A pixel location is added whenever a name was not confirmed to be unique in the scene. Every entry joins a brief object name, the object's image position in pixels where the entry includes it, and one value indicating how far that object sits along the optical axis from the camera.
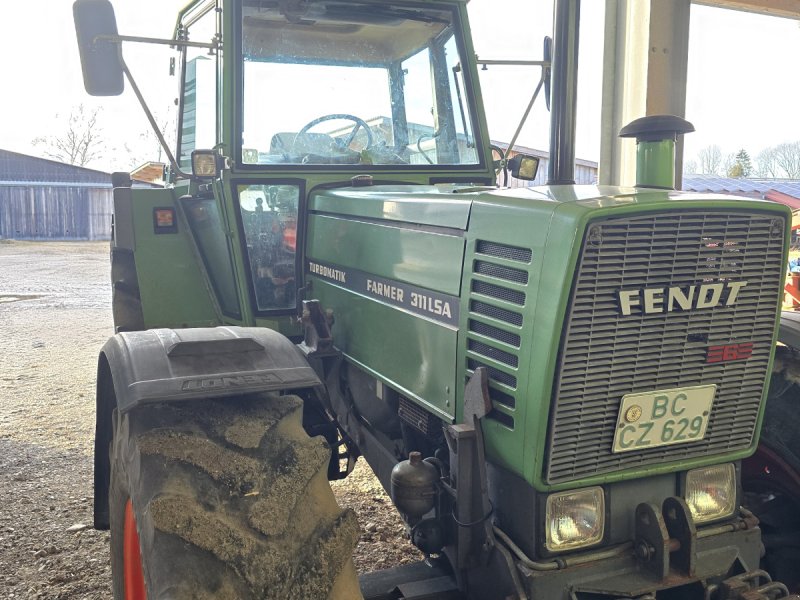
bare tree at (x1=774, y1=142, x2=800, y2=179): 25.08
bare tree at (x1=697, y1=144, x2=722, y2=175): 29.67
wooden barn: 25.42
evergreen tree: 28.49
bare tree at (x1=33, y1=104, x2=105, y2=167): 35.97
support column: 6.98
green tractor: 1.91
